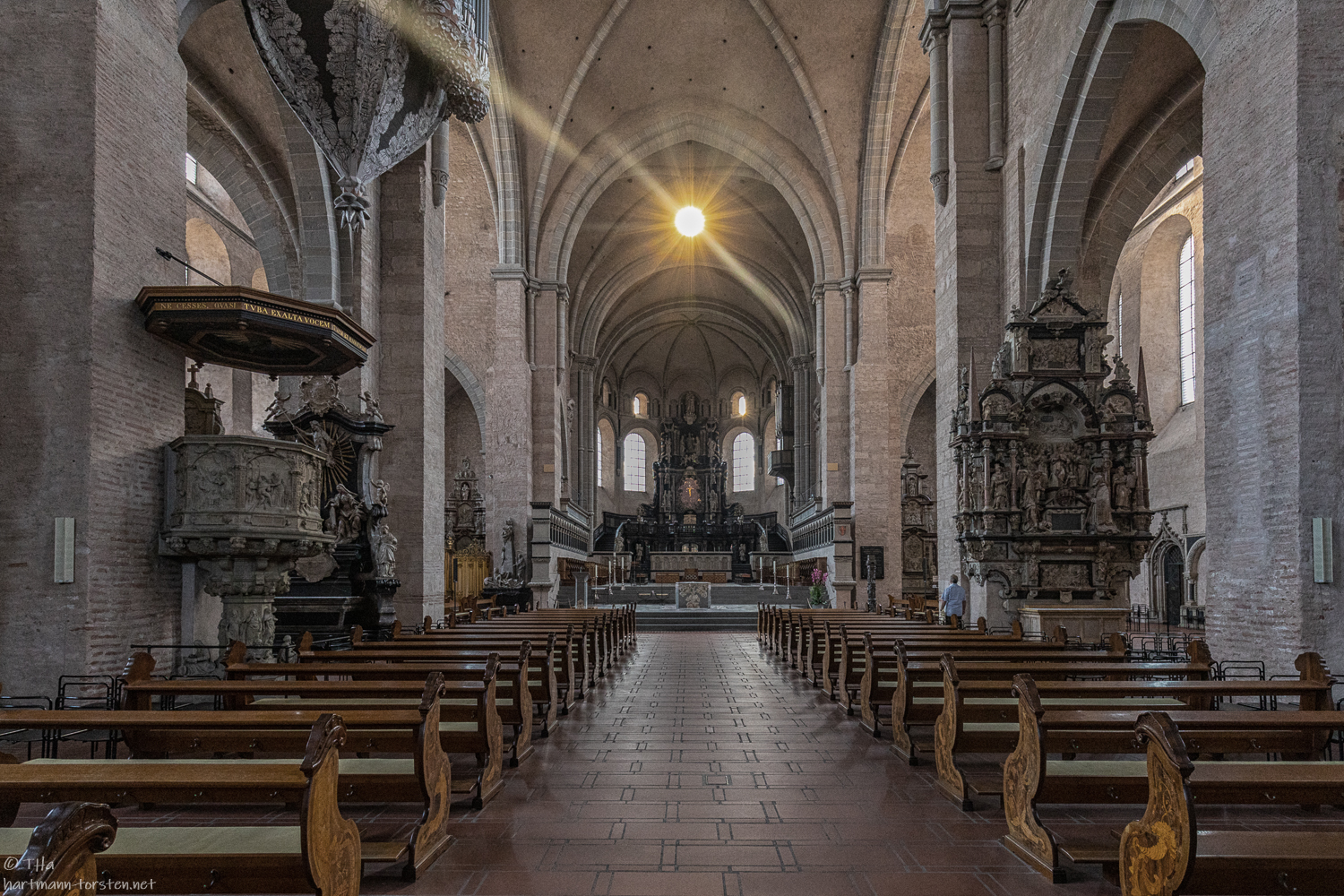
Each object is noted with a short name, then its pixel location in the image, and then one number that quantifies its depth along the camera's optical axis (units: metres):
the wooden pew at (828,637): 9.65
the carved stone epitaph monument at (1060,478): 12.17
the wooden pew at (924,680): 6.37
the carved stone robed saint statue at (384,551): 12.95
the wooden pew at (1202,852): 2.85
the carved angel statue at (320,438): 12.75
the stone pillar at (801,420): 36.78
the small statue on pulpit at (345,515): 12.82
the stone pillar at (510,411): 25.42
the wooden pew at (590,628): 10.54
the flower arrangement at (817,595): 21.94
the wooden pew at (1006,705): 5.27
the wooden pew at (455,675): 6.23
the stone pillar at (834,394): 26.59
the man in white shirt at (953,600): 13.36
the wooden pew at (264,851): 2.93
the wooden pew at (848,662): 8.43
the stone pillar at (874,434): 24.42
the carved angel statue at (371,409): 13.30
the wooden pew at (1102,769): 3.59
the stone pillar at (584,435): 37.72
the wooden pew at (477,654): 7.52
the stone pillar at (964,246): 14.80
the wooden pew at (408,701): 5.29
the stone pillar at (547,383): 27.28
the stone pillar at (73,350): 7.89
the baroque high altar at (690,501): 41.03
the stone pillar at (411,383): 14.78
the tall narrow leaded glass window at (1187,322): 22.50
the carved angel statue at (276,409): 13.12
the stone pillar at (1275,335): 7.49
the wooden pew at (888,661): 7.27
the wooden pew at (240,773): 3.14
